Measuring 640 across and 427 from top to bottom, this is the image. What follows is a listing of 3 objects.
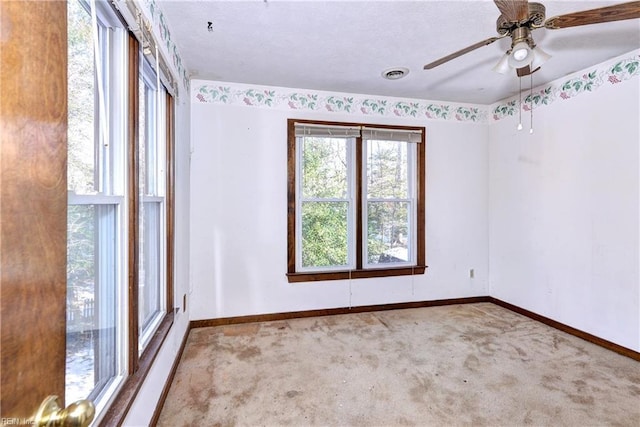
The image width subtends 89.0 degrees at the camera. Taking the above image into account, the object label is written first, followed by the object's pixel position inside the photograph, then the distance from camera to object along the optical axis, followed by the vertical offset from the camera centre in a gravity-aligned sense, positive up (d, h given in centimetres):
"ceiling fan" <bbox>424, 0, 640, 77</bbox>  147 +90
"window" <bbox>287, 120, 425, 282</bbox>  339 +12
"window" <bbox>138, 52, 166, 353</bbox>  166 +6
